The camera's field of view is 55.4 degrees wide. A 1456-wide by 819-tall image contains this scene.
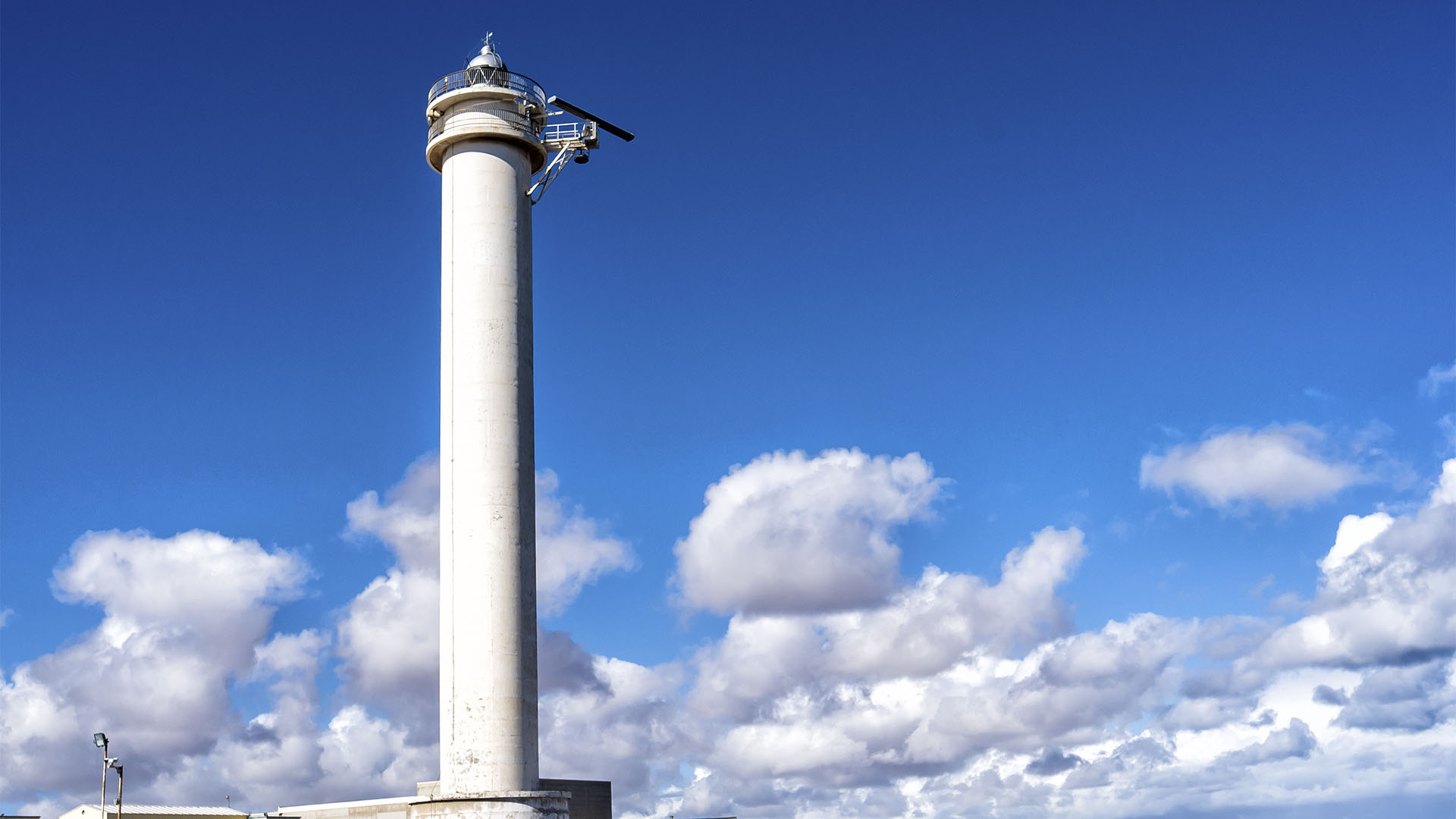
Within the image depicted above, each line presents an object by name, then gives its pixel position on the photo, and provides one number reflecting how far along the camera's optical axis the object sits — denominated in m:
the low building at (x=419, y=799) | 59.00
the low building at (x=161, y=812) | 71.75
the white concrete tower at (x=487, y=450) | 55.47
